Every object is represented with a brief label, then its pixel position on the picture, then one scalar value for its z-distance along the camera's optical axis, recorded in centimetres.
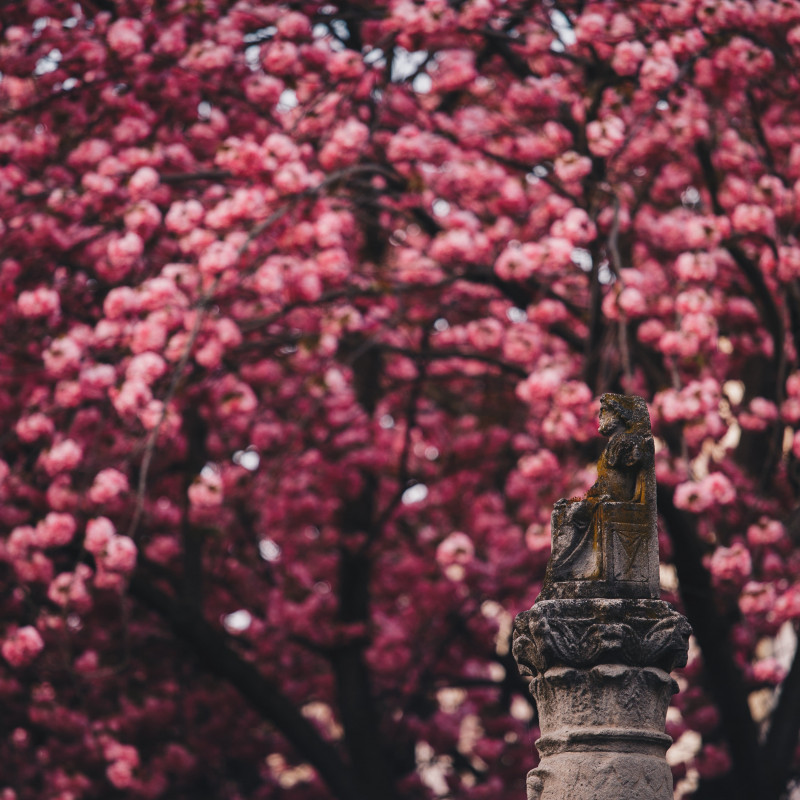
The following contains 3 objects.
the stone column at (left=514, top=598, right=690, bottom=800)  1072
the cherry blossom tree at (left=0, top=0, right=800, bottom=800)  2195
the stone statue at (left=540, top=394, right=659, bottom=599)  1128
